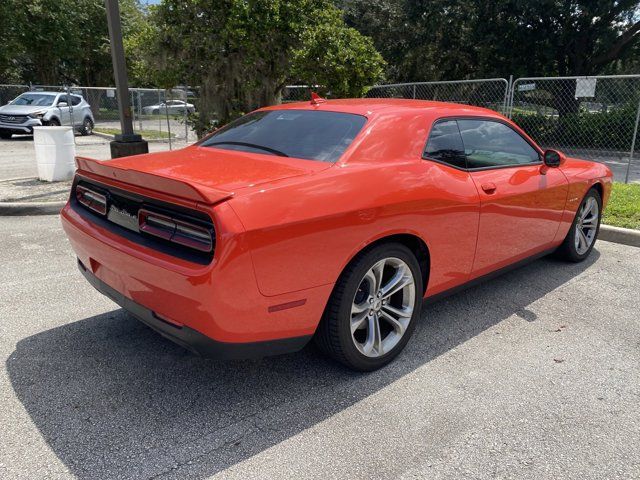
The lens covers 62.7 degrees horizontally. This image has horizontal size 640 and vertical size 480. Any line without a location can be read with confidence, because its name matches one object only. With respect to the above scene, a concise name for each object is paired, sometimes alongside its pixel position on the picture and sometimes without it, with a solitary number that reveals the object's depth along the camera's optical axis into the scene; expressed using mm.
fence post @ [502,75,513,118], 10518
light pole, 7227
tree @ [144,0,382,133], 8445
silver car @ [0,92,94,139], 16797
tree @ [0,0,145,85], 25844
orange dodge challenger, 2469
